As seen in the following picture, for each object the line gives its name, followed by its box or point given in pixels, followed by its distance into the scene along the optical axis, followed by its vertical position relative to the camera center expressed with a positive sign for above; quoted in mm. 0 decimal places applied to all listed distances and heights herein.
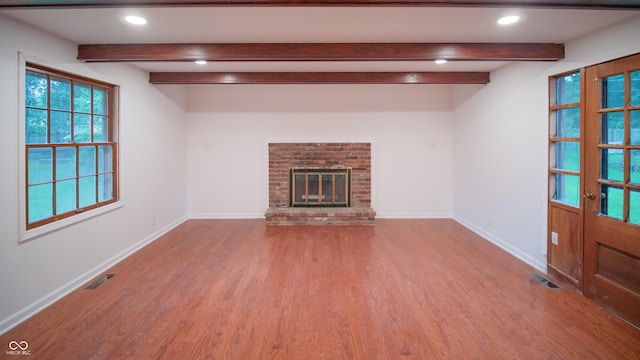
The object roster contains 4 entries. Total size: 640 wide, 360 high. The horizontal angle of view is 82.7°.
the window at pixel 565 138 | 3400 +403
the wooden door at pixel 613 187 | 2752 -62
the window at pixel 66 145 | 3066 +313
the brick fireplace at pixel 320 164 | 6434 +256
